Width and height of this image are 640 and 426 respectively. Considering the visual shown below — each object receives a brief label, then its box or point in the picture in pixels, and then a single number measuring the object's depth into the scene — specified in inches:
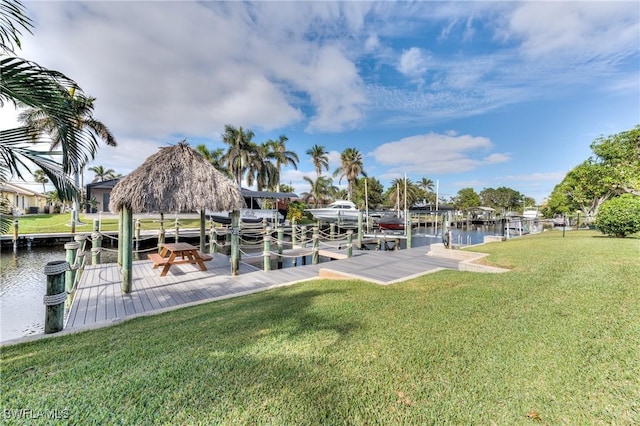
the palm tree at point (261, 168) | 1354.6
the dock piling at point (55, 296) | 163.6
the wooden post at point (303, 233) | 458.0
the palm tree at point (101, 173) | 2583.7
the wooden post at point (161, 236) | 472.0
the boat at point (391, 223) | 1098.7
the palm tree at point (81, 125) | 141.4
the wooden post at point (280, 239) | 406.6
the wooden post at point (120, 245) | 286.9
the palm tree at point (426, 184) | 2797.7
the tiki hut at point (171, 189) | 270.5
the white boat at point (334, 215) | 1085.2
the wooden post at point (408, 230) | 552.1
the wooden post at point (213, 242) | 445.4
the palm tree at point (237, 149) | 1298.0
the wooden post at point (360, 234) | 561.3
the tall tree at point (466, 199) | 2834.6
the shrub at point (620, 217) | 420.2
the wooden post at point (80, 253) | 274.2
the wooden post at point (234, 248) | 318.0
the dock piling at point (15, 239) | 570.2
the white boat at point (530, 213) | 2058.6
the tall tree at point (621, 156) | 681.0
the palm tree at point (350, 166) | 1635.1
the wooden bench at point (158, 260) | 307.9
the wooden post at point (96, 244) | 343.9
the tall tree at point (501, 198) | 3135.1
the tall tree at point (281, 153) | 1473.9
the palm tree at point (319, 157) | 1770.4
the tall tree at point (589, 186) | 768.9
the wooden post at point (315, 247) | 401.7
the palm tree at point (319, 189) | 1993.1
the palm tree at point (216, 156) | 1352.1
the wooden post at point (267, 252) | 334.3
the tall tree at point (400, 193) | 2060.8
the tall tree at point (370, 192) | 1991.9
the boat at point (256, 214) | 929.5
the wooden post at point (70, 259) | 240.2
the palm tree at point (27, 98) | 120.4
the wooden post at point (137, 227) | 575.2
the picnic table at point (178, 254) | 306.2
